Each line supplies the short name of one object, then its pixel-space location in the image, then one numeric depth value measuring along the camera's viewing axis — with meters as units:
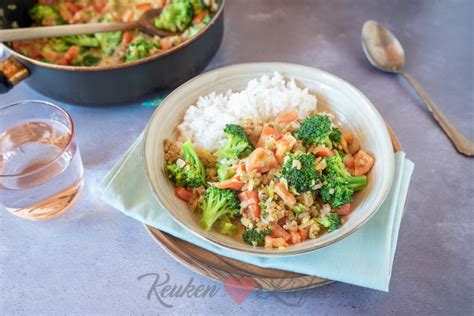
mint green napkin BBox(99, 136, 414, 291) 0.52
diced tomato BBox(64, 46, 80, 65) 0.66
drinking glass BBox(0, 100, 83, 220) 0.55
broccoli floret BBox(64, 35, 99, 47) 0.66
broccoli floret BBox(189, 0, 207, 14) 0.69
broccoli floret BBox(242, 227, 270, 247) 0.52
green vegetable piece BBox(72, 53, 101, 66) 0.65
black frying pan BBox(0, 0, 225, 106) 0.59
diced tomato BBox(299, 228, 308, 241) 0.53
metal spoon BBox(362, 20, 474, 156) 0.64
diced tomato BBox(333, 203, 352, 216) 0.54
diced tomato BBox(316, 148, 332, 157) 0.55
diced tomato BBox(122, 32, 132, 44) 0.67
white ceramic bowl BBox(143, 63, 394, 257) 0.51
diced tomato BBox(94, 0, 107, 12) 0.71
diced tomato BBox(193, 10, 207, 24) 0.69
